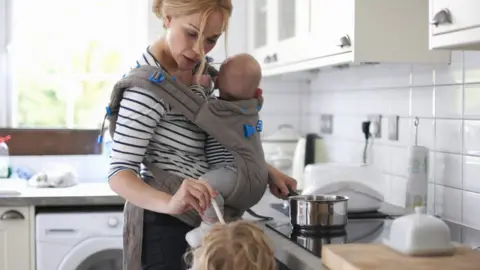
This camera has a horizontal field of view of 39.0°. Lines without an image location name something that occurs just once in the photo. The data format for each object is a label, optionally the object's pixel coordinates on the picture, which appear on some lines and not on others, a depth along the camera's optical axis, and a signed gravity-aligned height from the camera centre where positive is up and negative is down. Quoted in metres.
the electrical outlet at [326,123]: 3.15 -0.01
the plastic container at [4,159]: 3.18 -0.18
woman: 1.46 -0.04
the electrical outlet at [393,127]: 2.42 -0.02
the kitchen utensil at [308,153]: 3.08 -0.15
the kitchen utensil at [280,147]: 3.15 -0.12
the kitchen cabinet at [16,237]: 2.77 -0.48
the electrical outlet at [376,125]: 2.56 -0.01
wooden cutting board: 1.22 -0.26
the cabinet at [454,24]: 1.37 +0.21
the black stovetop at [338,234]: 1.62 -0.29
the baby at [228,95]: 1.59 +0.06
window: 3.50 +0.34
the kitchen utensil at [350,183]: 2.08 -0.20
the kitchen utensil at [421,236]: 1.31 -0.23
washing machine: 2.77 -0.48
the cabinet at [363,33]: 2.00 +0.27
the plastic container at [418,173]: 2.12 -0.16
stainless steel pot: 1.73 -0.24
